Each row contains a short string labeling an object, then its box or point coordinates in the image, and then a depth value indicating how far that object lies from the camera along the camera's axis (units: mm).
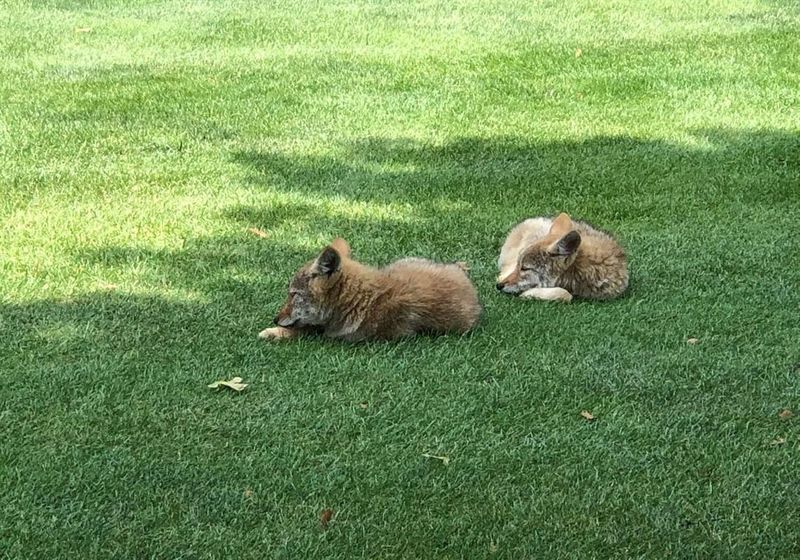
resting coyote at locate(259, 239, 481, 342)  5684
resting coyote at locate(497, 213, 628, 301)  6535
